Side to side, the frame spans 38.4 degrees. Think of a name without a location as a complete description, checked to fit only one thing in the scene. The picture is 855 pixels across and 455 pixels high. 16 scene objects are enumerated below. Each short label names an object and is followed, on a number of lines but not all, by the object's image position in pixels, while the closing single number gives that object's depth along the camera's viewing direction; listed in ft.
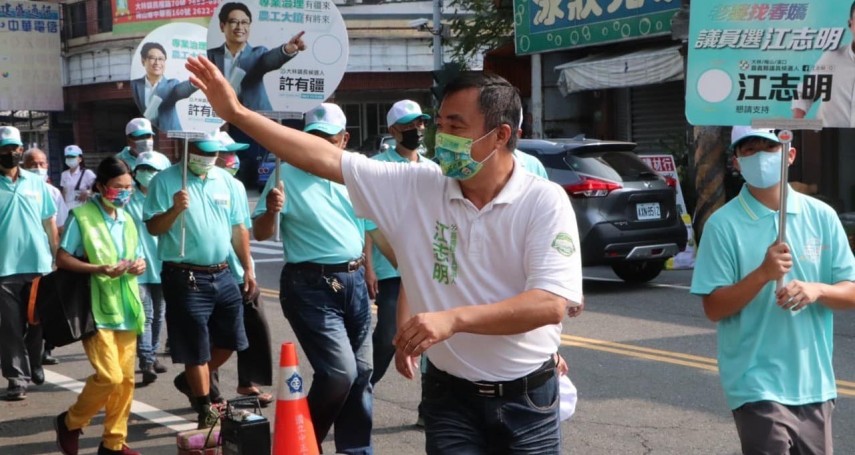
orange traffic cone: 18.97
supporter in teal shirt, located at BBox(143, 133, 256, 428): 23.67
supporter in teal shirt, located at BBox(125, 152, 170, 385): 30.48
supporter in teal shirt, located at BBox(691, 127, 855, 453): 13.58
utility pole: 94.38
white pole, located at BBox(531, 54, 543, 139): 73.10
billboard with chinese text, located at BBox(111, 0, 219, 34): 126.31
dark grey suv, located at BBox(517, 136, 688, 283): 43.52
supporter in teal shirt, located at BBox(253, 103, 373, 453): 20.16
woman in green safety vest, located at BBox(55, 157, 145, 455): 21.75
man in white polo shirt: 11.80
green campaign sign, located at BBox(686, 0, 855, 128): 14.11
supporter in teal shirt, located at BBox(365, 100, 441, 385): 23.00
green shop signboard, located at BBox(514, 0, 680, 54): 63.98
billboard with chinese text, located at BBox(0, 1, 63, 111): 132.05
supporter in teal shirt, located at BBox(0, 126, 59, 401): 29.12
